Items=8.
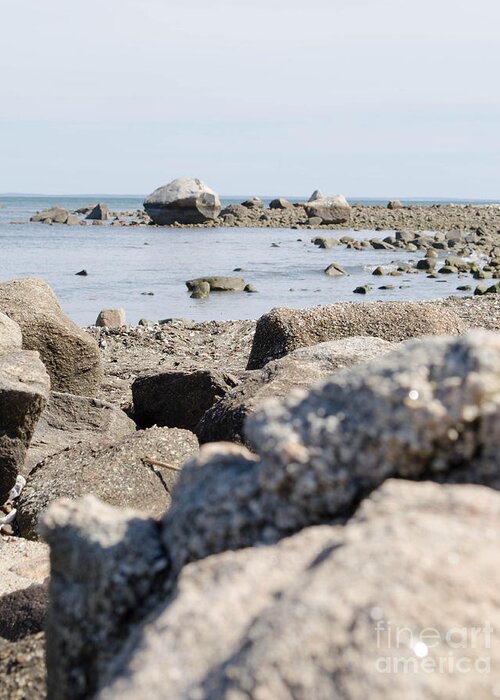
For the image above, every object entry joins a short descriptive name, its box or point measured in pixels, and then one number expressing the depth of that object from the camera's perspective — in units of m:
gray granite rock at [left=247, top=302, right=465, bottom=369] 7.42
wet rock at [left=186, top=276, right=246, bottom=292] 21.14
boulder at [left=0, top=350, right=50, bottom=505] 5.34
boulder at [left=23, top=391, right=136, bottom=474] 6.53
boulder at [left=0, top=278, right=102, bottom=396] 7.79
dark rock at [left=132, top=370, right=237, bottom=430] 6.86
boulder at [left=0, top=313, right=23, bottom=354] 6.62
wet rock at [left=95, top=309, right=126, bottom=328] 14.26
